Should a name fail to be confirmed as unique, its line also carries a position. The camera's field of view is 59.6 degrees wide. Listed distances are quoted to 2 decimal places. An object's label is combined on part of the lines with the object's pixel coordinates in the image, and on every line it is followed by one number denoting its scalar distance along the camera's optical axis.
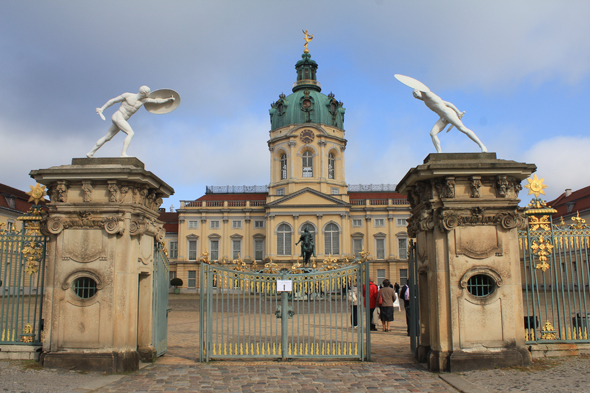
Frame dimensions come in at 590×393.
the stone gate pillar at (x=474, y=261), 8.73
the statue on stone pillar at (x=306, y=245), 30.95
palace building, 51.34
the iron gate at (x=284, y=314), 9.69
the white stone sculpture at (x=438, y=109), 9.45
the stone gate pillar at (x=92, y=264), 8.84
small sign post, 9.84
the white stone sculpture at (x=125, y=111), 9.55
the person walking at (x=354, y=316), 14.11
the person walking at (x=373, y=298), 14.86
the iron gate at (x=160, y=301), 10.04
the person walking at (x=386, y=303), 15.20
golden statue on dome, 58.48
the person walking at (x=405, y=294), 18.90
